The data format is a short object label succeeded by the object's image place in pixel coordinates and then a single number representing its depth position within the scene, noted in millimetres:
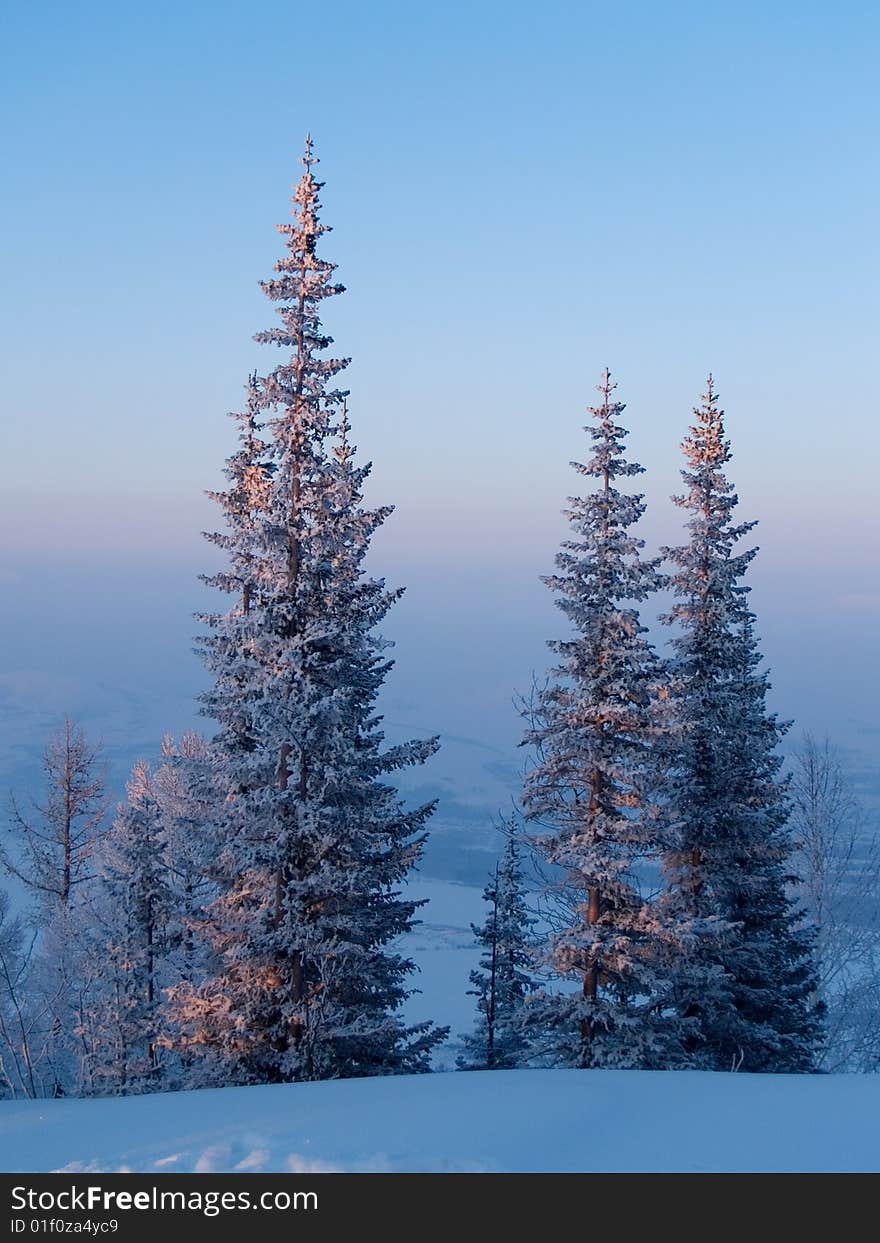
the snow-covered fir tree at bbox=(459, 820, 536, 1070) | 25031
